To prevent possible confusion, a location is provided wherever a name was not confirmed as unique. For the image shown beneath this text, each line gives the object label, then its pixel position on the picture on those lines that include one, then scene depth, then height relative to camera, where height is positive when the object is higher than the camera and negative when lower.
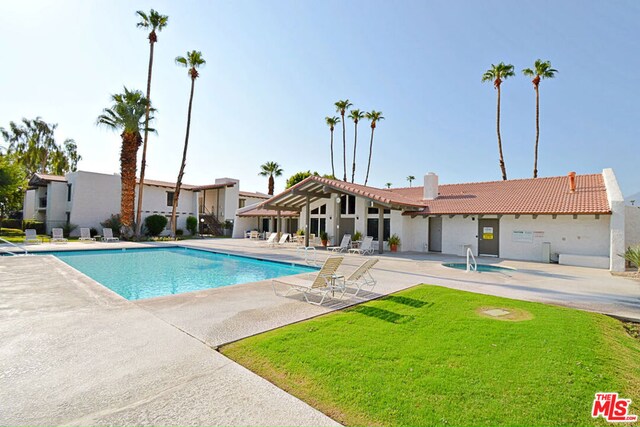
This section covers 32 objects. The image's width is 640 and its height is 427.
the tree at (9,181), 24.50 +2.96
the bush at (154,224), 29.82 -0.34
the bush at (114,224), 28.41 -0.42
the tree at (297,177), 43.81 +6.59
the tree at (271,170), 47.16 +8.02
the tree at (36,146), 44.16 +10.68
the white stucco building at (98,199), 28.75 +2.09
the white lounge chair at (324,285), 7.46 -1.52
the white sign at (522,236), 17.20 -0.42
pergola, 18.83 +1.95
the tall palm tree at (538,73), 27.81 +14.11
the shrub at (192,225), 33.81 -0.41
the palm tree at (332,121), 44.59 +14.84
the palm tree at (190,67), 28.80 +14.39
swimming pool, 10.92 -2.19
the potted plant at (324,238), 23.19 -1.02
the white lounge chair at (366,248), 18.83 -1.38
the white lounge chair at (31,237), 22.04 -1.39
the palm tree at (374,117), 42.66 +14.88
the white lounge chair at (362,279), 8.12 -1.69
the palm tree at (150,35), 26.22 +15.75
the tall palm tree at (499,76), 28.77 +14.30
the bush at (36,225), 29.56 -0.71
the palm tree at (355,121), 43.25 +14.65
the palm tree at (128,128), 24.92 +7.44
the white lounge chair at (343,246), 20.49 -1.41
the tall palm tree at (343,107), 42.78 +16.31
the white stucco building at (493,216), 15.27 +0.72
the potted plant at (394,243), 20.48 -1.13
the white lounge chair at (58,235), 23.30 -1.26
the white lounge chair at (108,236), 25.31 -1.36
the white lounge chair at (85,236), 24.80 -1.38
